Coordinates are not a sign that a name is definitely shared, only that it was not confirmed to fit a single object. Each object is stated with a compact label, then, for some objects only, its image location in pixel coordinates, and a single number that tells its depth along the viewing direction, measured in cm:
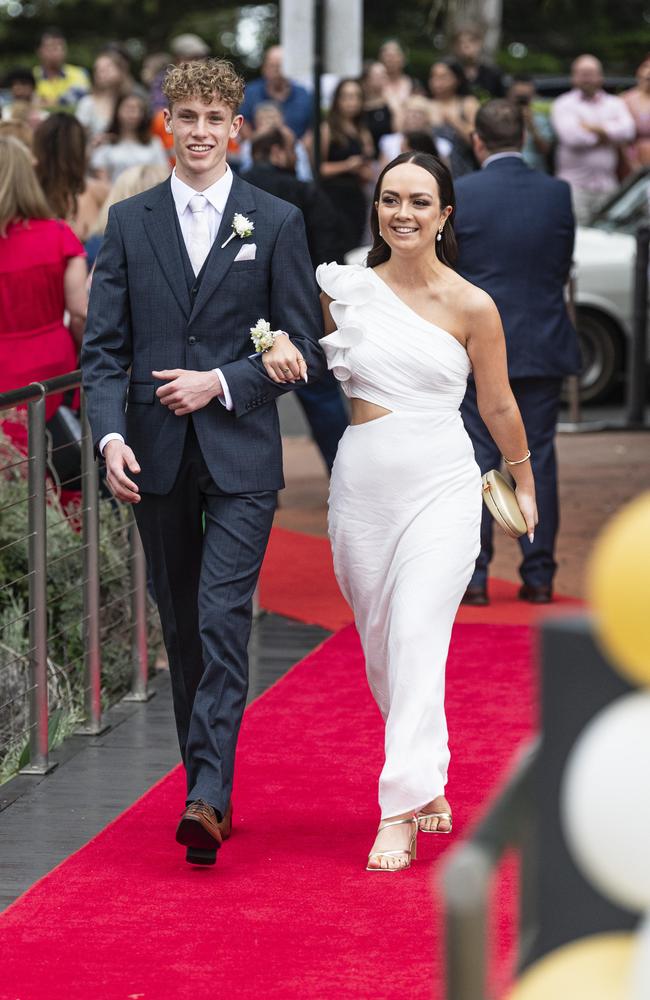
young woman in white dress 781
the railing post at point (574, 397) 2185
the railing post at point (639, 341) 2131
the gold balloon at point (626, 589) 292
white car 2306
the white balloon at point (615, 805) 296
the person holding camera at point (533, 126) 2795
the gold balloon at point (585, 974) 300
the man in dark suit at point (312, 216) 1489
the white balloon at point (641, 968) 291
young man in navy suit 781
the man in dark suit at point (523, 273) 1293
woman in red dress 1124
